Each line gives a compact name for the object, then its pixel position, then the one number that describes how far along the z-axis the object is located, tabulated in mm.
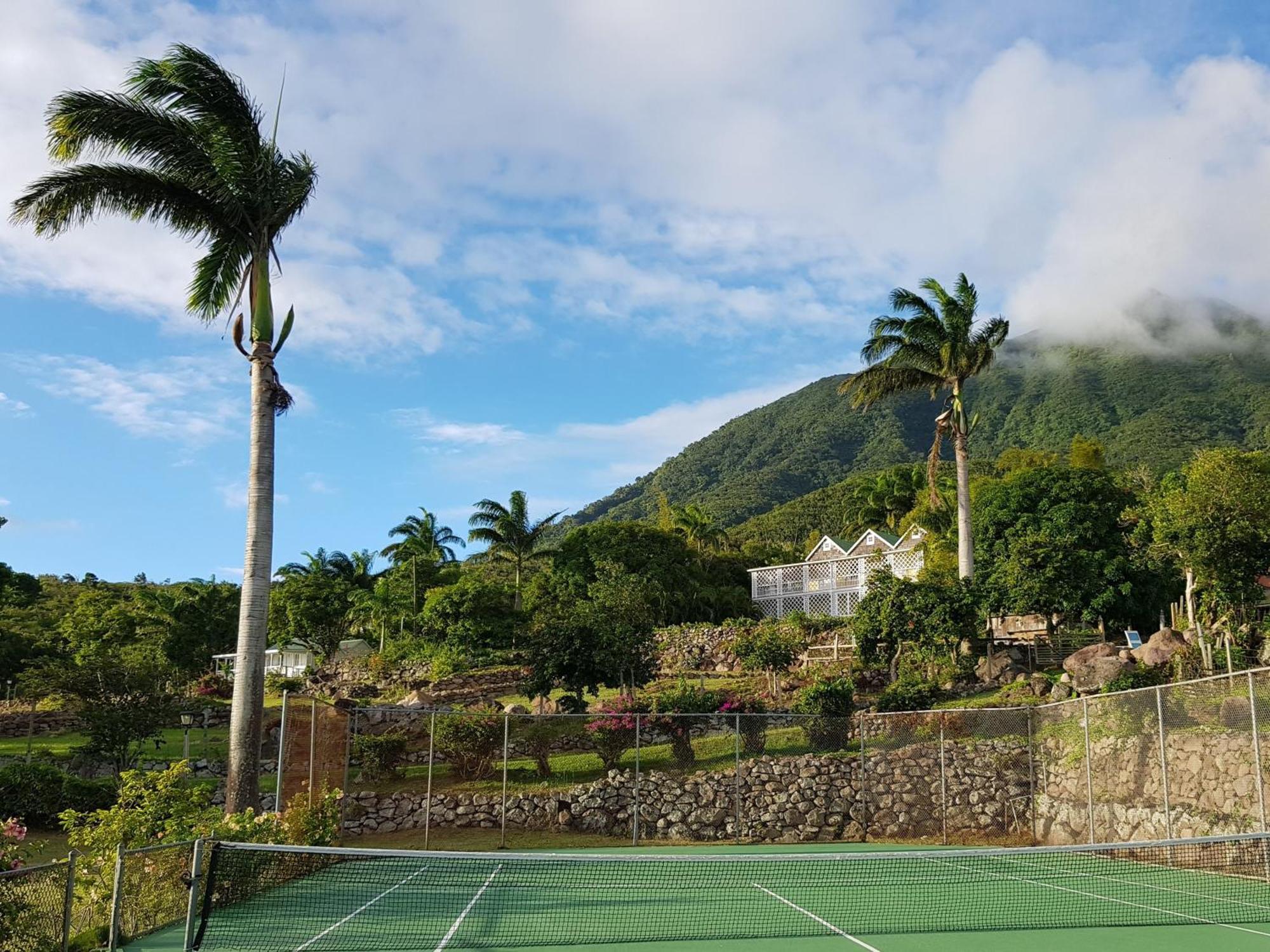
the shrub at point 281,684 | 39531
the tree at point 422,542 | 62562
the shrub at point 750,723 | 21719
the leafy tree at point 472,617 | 39562
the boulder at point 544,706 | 28062
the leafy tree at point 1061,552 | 27234
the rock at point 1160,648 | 22609
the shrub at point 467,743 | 21578
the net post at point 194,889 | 8607
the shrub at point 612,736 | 21578
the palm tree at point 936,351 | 32875
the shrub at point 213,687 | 41500
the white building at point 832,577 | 48875
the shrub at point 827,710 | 21172
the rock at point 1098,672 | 21906
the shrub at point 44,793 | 20656
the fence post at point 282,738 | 14655
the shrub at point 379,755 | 21766
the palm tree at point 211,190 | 15664
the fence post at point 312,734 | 15305
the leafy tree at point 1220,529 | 22812
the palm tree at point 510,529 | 52625
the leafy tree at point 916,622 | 26922
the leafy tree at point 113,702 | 23766
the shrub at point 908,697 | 24156
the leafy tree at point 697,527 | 65062
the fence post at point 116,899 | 8898
